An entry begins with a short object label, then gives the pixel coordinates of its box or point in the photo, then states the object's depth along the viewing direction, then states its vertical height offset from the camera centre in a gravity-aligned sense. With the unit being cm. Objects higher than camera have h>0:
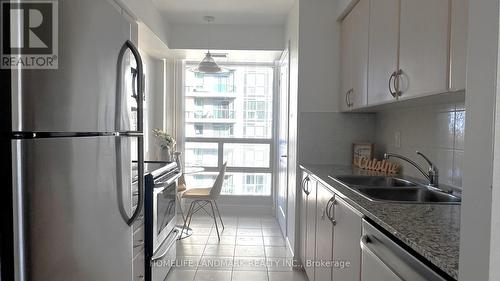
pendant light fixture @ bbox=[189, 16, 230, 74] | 359 +71
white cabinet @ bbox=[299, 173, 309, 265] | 263 -73
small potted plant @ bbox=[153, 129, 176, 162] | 409 -16
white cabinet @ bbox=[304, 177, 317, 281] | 230 -70
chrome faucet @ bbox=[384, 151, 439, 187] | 182 -23
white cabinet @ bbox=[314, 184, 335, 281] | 183 -62
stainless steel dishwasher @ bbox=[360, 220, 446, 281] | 87 -40
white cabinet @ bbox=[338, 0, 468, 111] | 131 +44
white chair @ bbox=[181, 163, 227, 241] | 369 -73
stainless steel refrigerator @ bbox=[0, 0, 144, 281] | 80 -8
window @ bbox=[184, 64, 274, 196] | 495 +7
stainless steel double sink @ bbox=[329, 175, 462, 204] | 164 -33
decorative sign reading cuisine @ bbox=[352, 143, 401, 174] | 243 -23
